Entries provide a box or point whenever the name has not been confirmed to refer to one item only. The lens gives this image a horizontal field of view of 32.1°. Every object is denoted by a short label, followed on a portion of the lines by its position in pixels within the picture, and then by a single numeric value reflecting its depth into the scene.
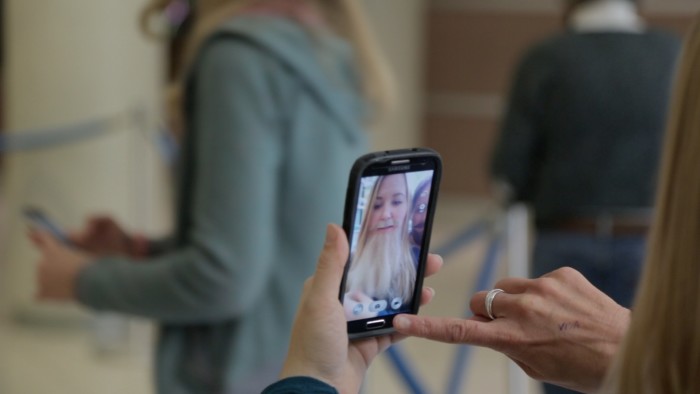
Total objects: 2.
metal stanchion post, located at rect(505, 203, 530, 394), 3.71
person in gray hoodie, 1.72
